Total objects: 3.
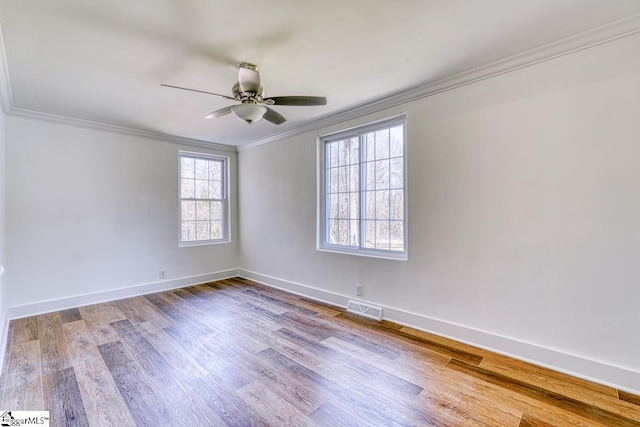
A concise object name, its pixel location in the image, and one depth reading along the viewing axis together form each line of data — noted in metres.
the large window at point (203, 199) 5.07
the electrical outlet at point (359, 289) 3.67
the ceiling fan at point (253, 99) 2.32
